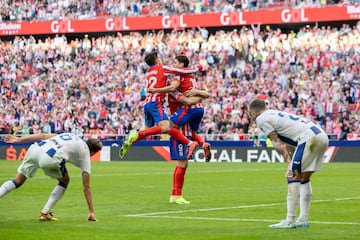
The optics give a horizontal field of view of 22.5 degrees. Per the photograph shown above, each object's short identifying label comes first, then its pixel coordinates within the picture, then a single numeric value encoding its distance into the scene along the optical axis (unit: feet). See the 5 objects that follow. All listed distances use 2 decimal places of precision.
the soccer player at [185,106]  59.93
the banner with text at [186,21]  161.79
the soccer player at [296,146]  42.83
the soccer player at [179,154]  59.26
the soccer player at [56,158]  45.06
